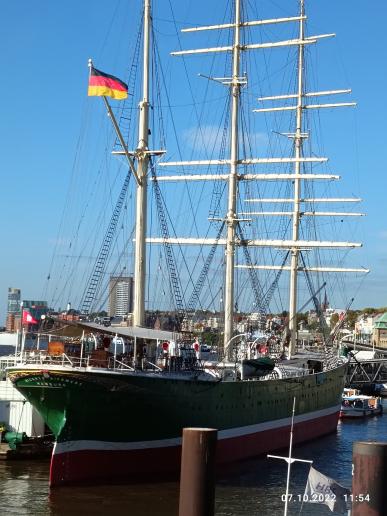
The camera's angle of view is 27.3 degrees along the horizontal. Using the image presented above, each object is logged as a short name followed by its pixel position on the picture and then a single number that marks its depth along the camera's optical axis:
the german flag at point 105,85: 34.38
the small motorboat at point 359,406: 65.88
